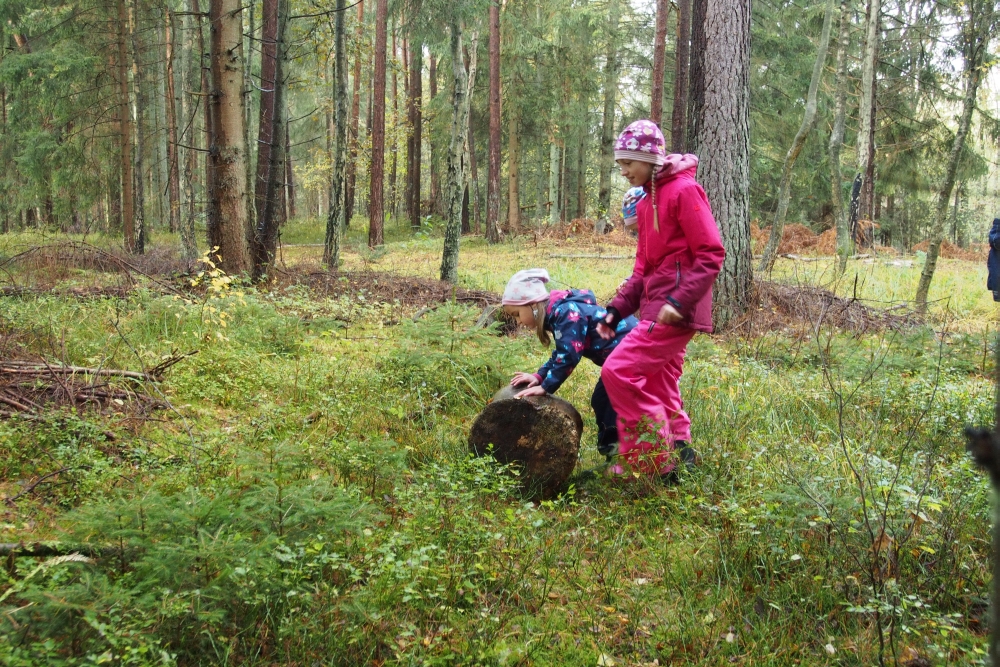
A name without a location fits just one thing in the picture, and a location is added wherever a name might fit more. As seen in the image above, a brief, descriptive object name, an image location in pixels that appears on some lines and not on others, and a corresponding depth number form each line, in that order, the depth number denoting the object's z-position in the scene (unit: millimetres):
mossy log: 4324
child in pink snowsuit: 3889
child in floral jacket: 4371
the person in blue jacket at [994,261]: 6227
